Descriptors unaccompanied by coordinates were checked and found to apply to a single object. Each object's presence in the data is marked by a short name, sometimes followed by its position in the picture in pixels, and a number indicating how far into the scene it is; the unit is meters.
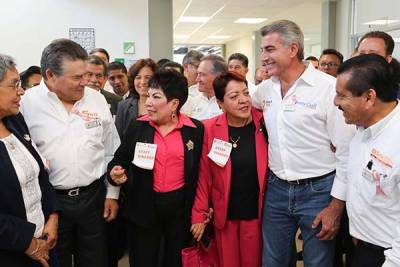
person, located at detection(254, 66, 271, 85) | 4.82
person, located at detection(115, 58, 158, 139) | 2.64
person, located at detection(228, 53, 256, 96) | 3.86
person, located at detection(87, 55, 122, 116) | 3.08
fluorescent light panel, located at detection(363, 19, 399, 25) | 5.90
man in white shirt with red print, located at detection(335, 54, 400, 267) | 1.35
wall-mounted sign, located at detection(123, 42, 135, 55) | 6.21
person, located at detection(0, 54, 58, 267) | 1.49
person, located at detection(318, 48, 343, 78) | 3.99
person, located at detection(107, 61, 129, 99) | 3.61
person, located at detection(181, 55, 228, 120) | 2.84
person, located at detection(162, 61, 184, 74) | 3.11
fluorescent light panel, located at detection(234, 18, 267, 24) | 10.02
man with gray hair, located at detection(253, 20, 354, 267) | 1.77
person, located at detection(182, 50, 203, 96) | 3.50
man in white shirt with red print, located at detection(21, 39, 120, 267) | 1.84
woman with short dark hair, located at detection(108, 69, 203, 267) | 1.94
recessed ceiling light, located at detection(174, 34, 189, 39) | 13.08
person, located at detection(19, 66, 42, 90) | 3.82
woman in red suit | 1.99
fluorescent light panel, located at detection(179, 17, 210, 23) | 9.71
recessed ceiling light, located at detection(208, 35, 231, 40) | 13.71
